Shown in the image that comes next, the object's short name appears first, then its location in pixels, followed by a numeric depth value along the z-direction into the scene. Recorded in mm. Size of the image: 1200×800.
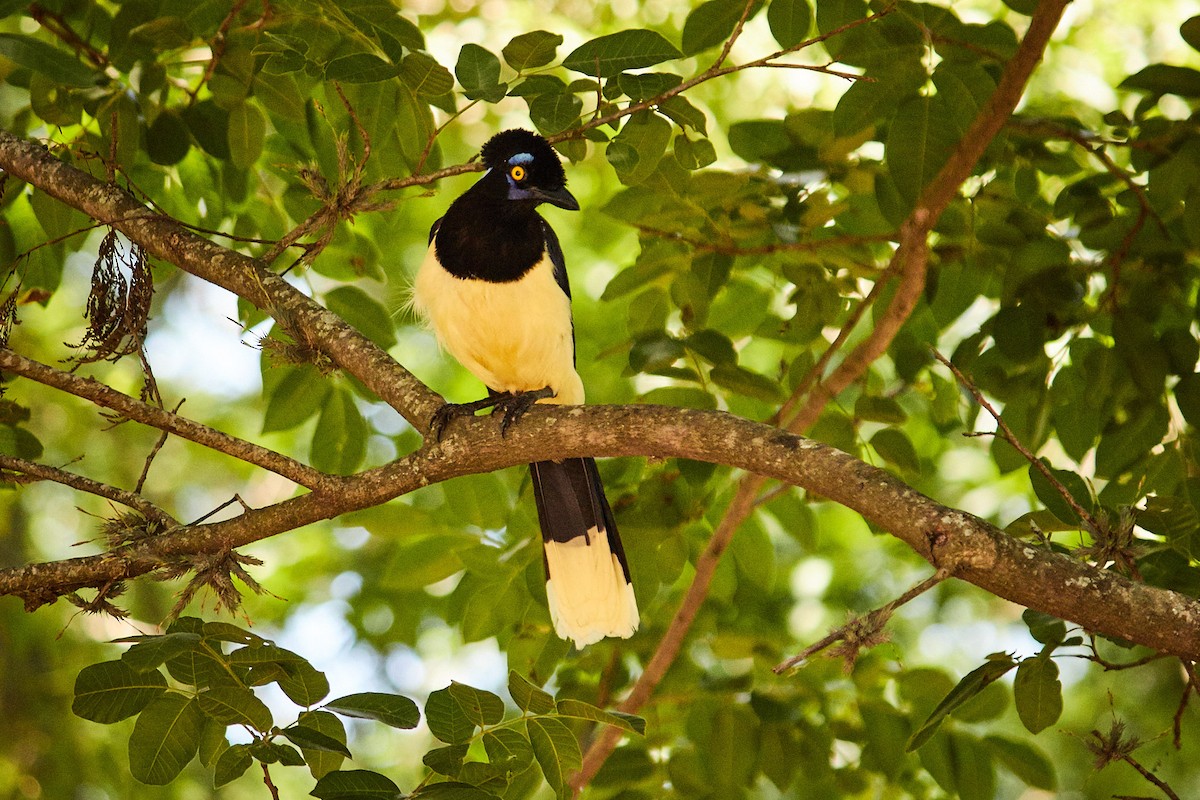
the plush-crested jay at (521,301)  7691
